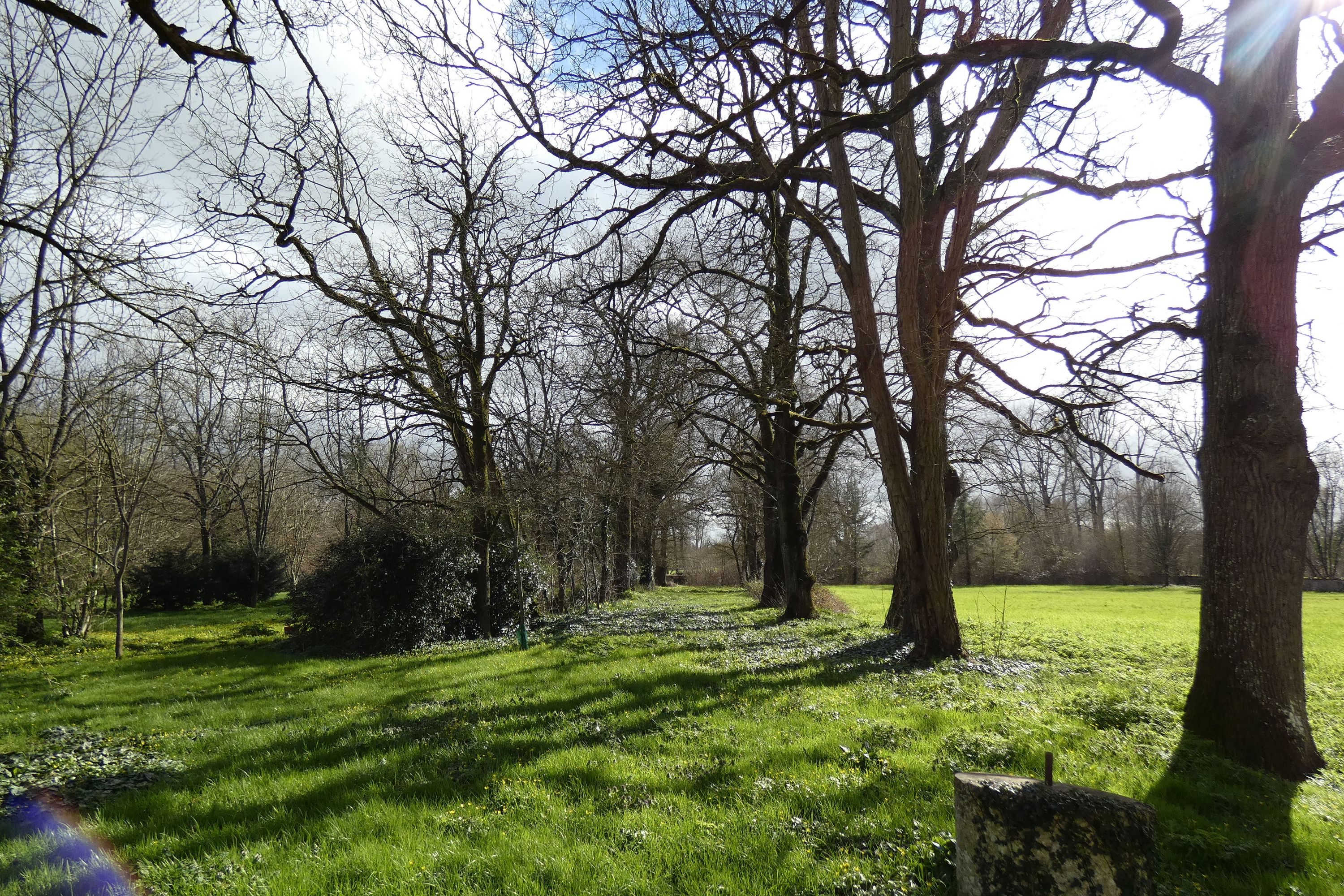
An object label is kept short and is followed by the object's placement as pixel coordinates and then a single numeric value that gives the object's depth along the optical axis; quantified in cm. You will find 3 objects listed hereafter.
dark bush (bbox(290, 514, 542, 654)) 1470
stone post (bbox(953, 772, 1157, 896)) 293
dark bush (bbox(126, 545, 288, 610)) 2762
